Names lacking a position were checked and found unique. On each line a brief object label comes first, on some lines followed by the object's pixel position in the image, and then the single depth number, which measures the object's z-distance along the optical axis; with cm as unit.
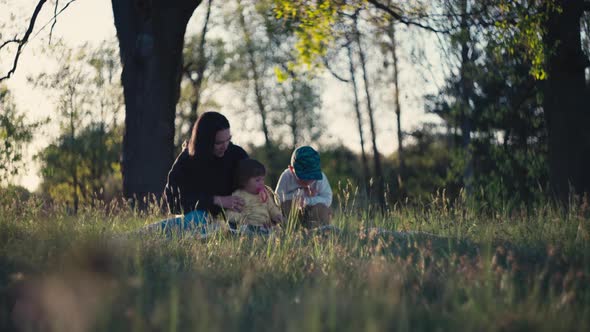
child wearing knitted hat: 768
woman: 746
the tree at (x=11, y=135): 1369
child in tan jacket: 741
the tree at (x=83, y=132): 1859
